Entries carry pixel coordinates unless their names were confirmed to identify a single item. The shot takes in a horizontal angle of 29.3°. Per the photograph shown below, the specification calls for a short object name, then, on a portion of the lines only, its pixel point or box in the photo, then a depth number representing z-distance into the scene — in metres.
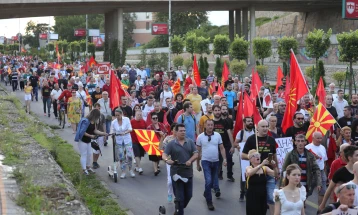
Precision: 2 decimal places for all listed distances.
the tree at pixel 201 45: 55.43
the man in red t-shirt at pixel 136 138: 15.85
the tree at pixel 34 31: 151.12
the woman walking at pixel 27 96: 27.83
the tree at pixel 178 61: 57.93
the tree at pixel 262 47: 42.97
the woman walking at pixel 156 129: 15.52
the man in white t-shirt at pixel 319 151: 11.09
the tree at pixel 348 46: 29.44
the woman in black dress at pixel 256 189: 9.19
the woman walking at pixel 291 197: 7.63
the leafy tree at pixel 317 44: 33.50
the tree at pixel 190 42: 56.84
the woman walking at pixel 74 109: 21.80
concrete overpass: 53.44
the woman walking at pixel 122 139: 14.91
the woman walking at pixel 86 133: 14.82
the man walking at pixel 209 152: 12.15
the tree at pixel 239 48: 46.00
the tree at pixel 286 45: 39.16
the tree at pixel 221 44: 50.92
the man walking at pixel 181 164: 10.91
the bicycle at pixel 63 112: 24.15
